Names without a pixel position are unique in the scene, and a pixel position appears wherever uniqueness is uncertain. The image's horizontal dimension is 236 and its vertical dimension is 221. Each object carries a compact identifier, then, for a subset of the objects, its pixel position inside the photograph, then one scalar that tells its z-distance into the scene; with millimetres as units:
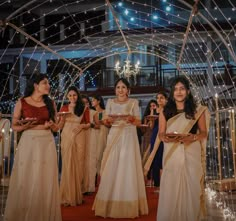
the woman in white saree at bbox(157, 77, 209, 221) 4215
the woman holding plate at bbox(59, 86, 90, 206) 6465
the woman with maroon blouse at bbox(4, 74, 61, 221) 4594
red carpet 5430
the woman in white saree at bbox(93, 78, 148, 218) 5492
